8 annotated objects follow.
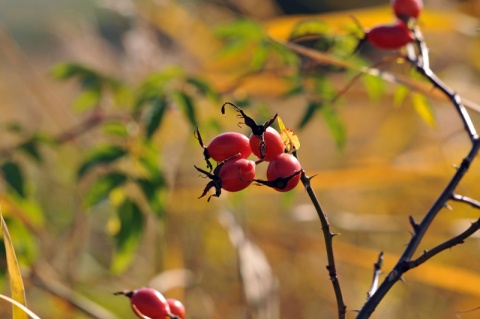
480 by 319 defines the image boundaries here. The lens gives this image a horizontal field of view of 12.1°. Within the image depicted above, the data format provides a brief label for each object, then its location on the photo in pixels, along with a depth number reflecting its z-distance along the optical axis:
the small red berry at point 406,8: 1.18
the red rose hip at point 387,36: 1.17
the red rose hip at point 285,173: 0.93
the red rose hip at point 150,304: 0.97
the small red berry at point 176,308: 0.99
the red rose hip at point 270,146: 0.94
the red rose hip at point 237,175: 0.94
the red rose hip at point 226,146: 0.95
